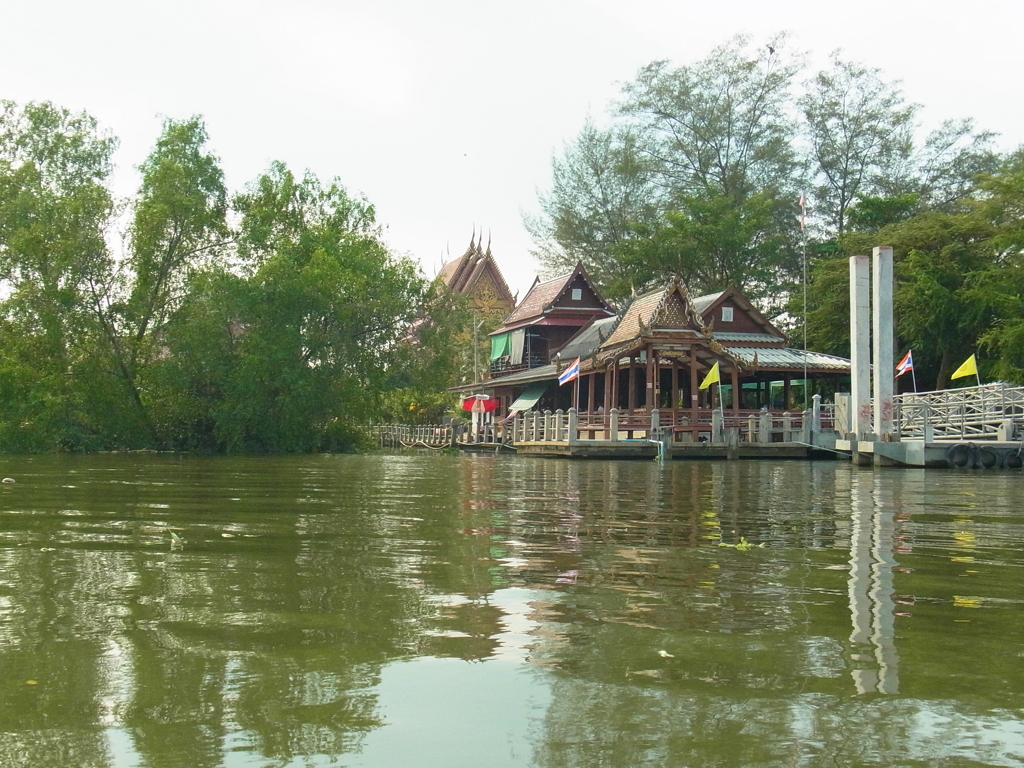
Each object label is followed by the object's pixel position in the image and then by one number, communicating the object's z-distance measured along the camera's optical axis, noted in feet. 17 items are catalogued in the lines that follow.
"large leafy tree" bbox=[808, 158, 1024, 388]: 111.96
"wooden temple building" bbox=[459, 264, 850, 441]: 113.80
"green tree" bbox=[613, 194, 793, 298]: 164.55
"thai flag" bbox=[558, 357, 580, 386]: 116.16
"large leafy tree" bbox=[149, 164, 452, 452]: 115.96
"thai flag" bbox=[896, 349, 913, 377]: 103.85
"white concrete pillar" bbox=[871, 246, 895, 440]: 88.07
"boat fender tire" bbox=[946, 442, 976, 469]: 80.28
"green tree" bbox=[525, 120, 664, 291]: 188.85
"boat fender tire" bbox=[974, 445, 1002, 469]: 79.87
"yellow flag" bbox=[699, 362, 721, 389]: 104.57
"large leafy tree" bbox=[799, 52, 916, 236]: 179.32
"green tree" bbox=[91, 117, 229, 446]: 117.91
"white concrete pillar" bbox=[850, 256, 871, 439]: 90.84
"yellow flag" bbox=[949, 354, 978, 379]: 90.99
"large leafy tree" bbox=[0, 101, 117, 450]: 112.47
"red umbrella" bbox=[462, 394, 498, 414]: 169.37
